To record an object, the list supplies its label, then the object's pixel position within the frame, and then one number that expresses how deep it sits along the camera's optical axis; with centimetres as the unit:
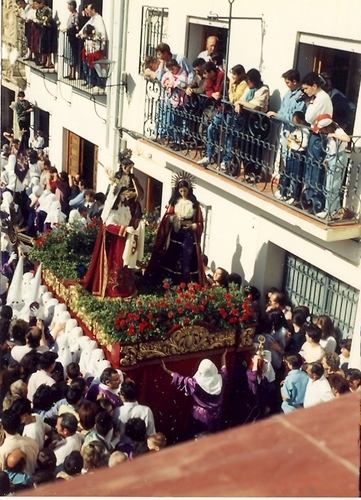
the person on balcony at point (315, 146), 691
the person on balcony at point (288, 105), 732
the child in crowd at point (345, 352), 714
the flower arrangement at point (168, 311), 707
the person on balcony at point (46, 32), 1117
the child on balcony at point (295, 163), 728
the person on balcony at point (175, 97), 902
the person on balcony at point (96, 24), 1090
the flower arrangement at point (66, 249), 842
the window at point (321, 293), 748
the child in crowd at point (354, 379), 607
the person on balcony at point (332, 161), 682
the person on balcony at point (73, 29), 1096
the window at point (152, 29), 1006
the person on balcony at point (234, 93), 818
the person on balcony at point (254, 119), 795
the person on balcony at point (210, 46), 874
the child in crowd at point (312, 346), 678
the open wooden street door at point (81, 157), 1207
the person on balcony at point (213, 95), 852
